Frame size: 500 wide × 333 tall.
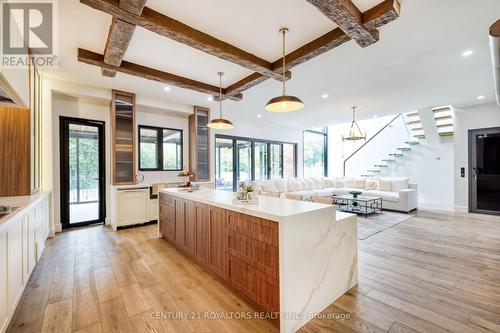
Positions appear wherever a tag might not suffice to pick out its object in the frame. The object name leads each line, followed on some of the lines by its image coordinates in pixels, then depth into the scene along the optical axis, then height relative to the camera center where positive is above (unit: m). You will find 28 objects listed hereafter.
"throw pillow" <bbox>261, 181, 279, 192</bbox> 6.69 -0.61
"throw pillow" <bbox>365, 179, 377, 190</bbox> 7.29 -0.64
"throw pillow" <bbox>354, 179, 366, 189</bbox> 7.58 -0.62
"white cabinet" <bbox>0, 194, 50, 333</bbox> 1.64 -0.81
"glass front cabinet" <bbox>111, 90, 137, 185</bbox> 4.64 +0.67
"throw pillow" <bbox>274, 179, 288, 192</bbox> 7.00 -0.60
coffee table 5.82 -1.16
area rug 4.27 -1.31
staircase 7.52 +0.71
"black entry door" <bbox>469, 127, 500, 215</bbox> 5.71 -0.18
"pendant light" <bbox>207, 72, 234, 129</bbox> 3.68 +0.74
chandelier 6.34 +0.89
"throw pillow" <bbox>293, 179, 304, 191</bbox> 7.45 -0.65
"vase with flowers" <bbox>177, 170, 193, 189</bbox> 3.84 -0.31
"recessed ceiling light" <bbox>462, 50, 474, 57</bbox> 3.16 +1.66
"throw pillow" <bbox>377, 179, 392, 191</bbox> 6.81 -0.62
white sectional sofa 6.16 -0.74
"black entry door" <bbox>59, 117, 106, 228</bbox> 4.50 -0.08
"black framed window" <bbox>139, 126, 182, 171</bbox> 5.40 +0.49
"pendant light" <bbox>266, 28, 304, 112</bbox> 2.46 +0.74
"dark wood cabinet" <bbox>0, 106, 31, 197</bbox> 2.86 +0.23
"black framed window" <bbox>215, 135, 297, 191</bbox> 6.70 +0.23
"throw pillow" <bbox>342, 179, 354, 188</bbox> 7.94 -0.64
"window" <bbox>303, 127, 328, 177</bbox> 9.64 +0.64
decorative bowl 6.15 -0.78
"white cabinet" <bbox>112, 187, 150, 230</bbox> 4.58 -0.86
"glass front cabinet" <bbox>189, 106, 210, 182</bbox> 5.76 +0.63
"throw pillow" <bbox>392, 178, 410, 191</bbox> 6.70 -0.58
